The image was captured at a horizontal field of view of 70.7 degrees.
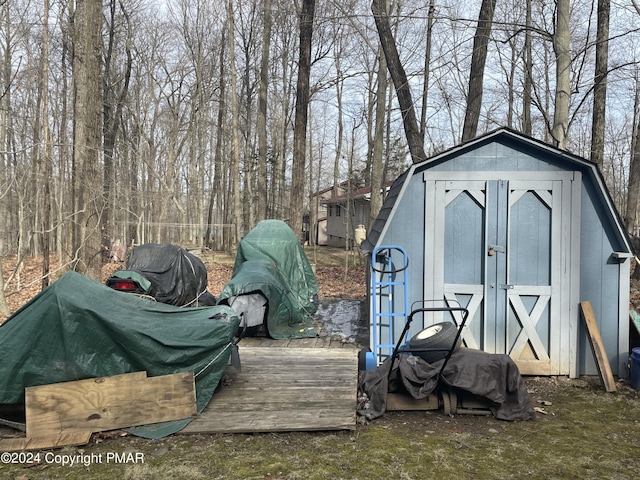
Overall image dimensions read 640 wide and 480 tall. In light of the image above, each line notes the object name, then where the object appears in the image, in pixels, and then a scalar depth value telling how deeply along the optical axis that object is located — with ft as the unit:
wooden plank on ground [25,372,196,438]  12.84
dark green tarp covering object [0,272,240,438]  12.89
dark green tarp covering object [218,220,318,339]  24.88
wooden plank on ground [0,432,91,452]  12.43
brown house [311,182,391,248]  87.20
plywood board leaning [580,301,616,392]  17.44
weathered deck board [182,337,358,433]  13.97
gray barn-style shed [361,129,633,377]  18.67
